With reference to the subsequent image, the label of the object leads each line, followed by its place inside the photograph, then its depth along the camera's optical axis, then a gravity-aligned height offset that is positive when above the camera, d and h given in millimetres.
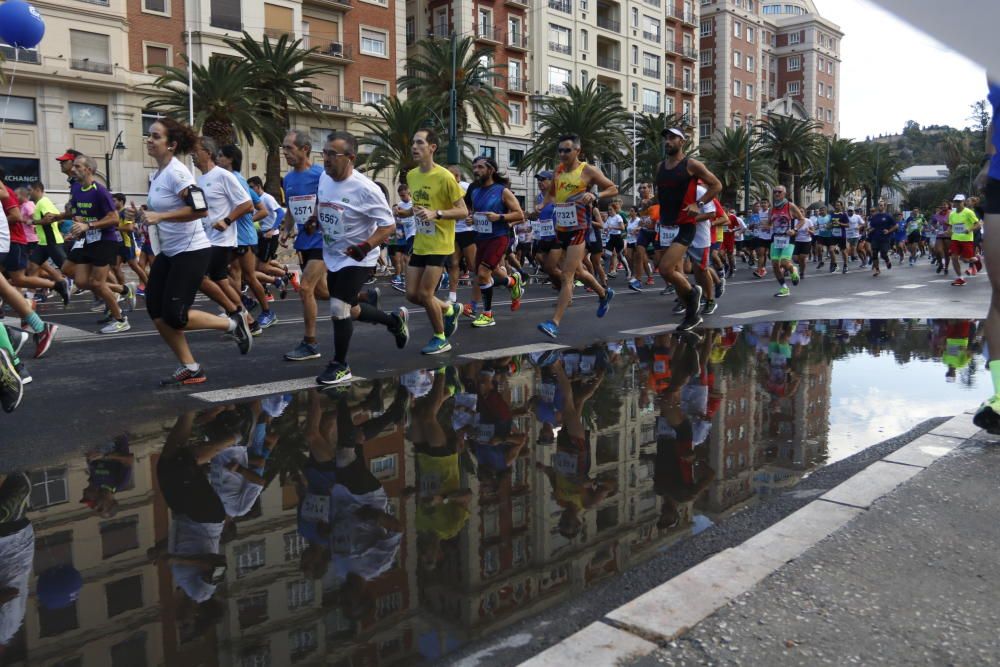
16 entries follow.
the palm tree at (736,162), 64125 +6609
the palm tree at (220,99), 34875 +6316
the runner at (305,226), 7684 +281
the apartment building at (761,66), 80125 +18391
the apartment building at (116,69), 37000 +8229
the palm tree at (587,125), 50719 +7409
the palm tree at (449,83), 43838 +8698
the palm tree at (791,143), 67250 +8241
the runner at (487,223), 10062 +364
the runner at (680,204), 9203 +516
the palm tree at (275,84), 36094 +7159
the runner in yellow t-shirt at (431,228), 7930 +245
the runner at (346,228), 6555 +213
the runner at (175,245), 6207 +90
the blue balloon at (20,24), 11570 +3088
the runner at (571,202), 9086 +541
